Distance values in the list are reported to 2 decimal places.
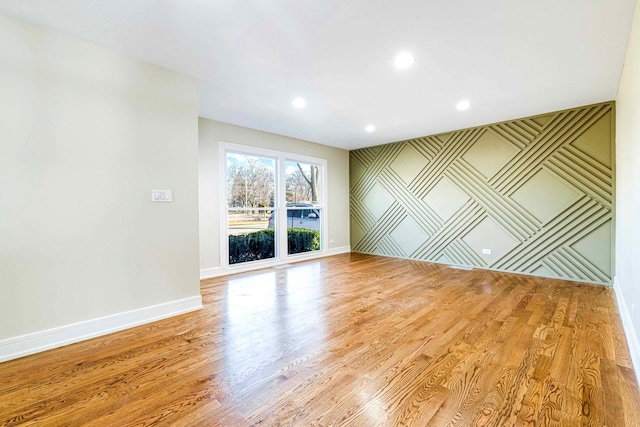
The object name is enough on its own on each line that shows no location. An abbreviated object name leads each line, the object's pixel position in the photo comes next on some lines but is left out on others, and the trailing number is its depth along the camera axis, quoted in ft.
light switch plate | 9.34
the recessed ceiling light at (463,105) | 12.78
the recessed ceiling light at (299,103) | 12.61
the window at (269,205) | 16.56
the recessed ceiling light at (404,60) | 8.87
